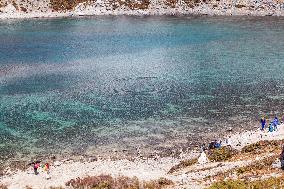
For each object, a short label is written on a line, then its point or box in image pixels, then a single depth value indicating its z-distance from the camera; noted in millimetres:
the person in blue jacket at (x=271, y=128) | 53125
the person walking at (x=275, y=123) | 54225
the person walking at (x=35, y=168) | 44016
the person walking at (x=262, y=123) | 55131
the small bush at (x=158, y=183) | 34550
